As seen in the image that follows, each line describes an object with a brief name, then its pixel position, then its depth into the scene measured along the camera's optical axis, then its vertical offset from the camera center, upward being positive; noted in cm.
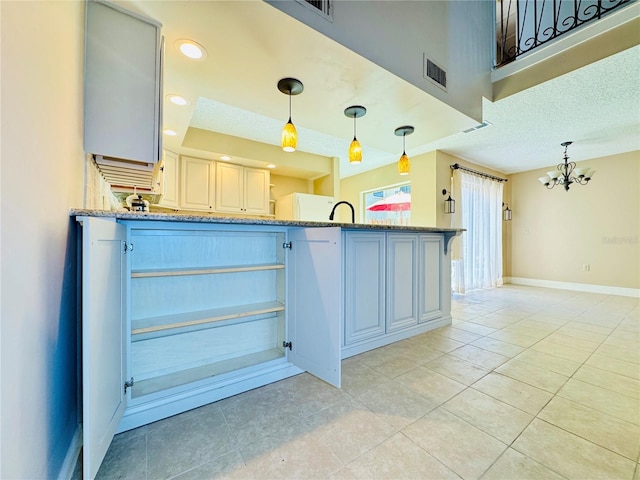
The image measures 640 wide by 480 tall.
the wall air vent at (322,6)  161 +151
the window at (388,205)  543 +86
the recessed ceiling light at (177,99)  225 +128
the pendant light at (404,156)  281 +94
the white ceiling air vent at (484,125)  348 +162
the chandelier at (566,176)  396 +111
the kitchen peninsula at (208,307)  99 -39
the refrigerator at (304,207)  435 +63
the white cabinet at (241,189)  407 +88
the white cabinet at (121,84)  135 +86
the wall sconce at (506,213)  590 +68
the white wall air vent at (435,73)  234 +159
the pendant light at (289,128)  209 +95
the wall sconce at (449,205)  456 +67
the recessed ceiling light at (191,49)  167 +130
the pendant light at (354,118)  250 +117
